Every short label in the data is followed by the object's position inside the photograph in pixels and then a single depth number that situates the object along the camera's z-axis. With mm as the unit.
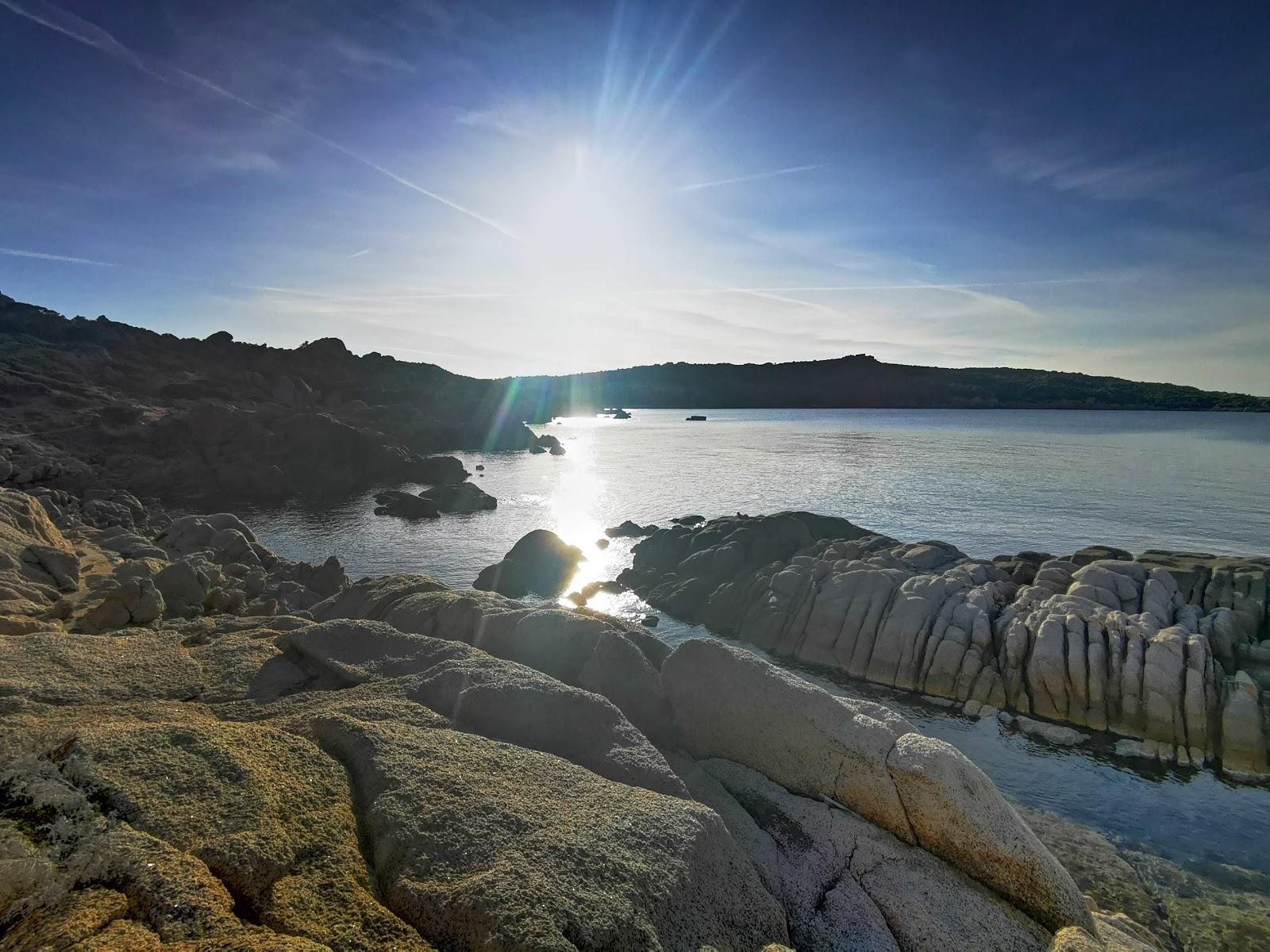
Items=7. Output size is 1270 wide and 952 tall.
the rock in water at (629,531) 35906
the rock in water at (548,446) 81750
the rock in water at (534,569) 25984
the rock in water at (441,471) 54594
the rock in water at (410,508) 41312
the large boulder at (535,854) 4031
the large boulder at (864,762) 6145
